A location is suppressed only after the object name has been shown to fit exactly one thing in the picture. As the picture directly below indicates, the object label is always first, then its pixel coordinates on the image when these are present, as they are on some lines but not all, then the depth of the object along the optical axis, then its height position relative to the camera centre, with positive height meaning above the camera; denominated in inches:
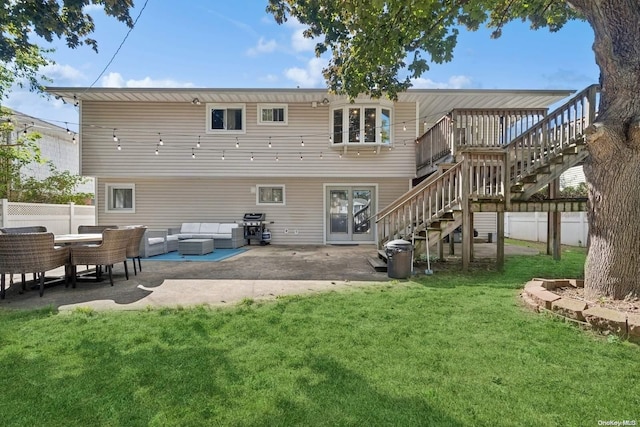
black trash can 237.0 -35.3
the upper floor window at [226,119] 434.3 +128.0
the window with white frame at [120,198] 464.1 +20.3
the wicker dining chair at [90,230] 283.7 -16.3
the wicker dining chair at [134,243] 235.0 -23.4
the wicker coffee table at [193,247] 361.7 -40.1
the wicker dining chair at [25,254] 177.2 -23.8
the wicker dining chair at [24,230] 224.9 -13.9
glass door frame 464.1 -4.6
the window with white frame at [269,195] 470.3 +25.1
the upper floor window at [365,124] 415.2 +115.7
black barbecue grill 448.8 -23.0
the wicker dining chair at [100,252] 201.8 -26.2
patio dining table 215.6 -18.8
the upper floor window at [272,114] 434.3 +134.8
